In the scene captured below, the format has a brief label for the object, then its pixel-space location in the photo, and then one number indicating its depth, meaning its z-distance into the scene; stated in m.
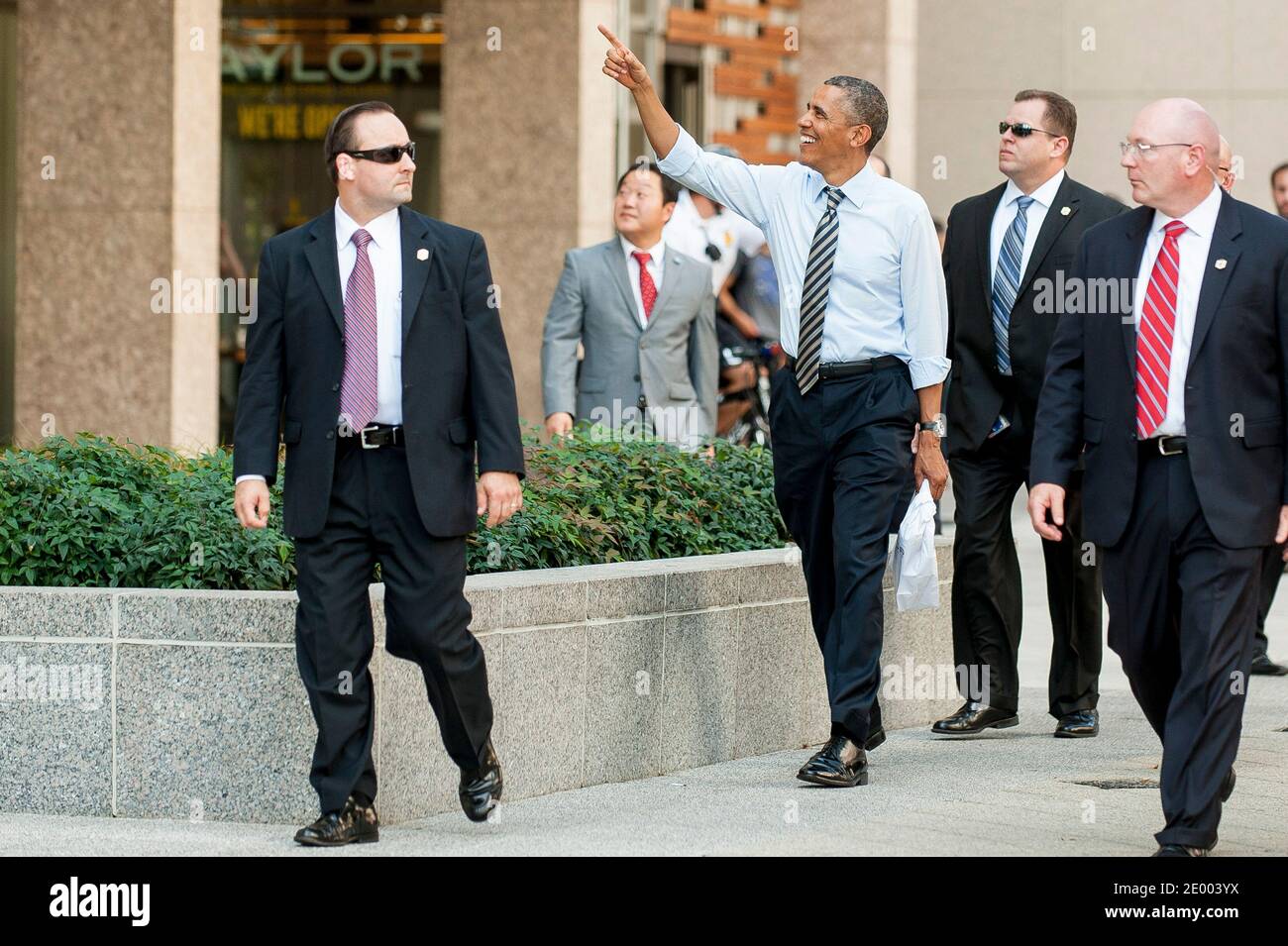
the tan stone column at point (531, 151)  14.34
